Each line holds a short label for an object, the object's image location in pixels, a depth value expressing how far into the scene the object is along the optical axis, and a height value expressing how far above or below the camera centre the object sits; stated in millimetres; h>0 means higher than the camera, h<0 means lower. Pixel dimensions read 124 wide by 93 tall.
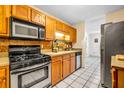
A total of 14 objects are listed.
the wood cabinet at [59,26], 2330 +697
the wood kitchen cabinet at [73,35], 3100 +511
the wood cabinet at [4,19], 1220 +482
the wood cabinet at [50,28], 1993 +529
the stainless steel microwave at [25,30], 1325 +351
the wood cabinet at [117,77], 1002 -459
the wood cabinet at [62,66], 1858 -633
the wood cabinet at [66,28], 2674 +700
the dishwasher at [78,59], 2960 -561
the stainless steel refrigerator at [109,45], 1540 +26
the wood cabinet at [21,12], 1376 +713
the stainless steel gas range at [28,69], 1159 -443
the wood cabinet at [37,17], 1659 +724
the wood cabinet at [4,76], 1033 -461
